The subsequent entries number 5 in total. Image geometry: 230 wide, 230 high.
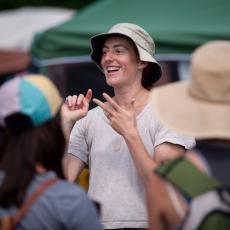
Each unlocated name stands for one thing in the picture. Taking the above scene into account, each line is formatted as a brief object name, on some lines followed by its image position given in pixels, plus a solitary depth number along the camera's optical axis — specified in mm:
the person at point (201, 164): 4887
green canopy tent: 14090
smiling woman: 6763
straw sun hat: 4982
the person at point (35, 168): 5146
